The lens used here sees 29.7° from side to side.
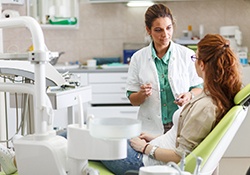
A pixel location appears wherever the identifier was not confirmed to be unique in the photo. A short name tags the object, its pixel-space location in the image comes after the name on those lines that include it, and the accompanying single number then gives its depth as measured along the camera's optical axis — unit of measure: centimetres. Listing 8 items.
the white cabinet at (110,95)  478
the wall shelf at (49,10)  518
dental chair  190
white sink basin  151
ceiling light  517
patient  203
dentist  277
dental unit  171
